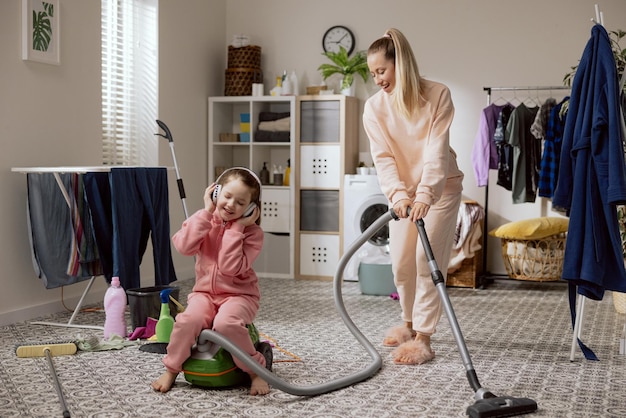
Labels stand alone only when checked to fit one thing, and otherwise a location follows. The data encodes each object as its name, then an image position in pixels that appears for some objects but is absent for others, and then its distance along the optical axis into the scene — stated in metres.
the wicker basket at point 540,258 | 5.62
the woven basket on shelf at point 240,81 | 6.37
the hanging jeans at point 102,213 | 4.05
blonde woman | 3.30
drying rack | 3.86
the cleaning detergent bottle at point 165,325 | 3.42
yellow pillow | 5.56
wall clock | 6.39
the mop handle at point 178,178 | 4.43
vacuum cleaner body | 2.82
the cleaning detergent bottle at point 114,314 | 3.77
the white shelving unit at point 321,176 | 6.08
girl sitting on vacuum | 2.81
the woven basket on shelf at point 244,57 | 6.37
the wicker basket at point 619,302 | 4.59
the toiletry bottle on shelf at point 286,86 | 6.25
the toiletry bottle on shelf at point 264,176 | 6.37
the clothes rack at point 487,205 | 5.80
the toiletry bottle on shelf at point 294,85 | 6.28
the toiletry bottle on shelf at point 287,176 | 6.27
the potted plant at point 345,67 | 6.17
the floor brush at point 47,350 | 3.35
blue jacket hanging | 3.21
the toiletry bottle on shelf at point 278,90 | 6.29
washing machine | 5.82
